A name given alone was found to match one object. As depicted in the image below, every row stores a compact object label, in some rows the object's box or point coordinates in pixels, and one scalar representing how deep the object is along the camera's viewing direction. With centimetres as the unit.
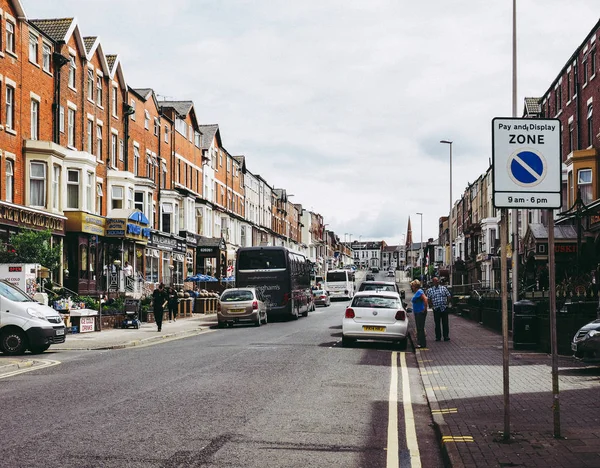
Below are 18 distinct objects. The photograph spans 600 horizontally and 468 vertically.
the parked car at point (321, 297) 6203
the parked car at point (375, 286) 3108
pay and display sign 792
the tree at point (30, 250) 2664
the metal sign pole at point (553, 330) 784
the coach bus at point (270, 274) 3700
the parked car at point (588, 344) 1442
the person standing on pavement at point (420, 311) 2119
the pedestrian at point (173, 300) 3462
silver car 3192
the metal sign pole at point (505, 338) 795
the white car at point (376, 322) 2053
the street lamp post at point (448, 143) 5566
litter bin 1966
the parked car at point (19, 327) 1923
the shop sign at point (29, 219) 3016
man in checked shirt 2319
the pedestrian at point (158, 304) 2803
